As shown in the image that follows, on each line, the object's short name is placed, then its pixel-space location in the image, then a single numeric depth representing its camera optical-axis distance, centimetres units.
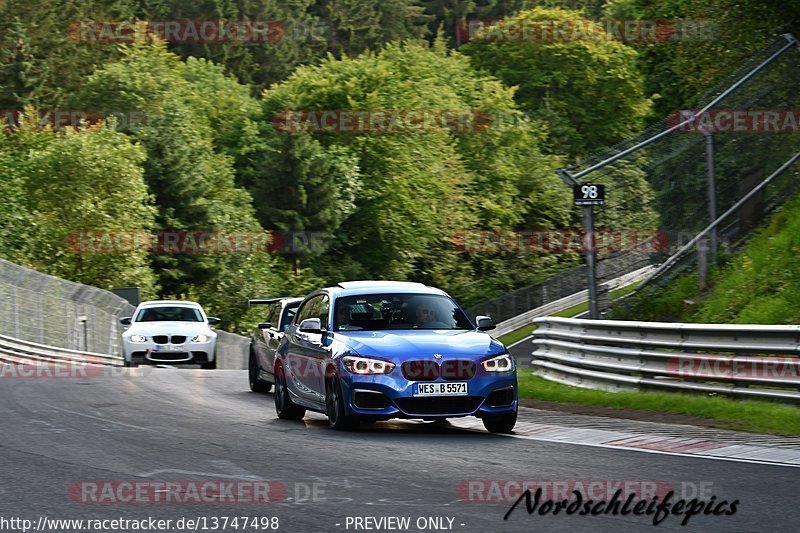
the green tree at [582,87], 8438
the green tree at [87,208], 5784
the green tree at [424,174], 7594
